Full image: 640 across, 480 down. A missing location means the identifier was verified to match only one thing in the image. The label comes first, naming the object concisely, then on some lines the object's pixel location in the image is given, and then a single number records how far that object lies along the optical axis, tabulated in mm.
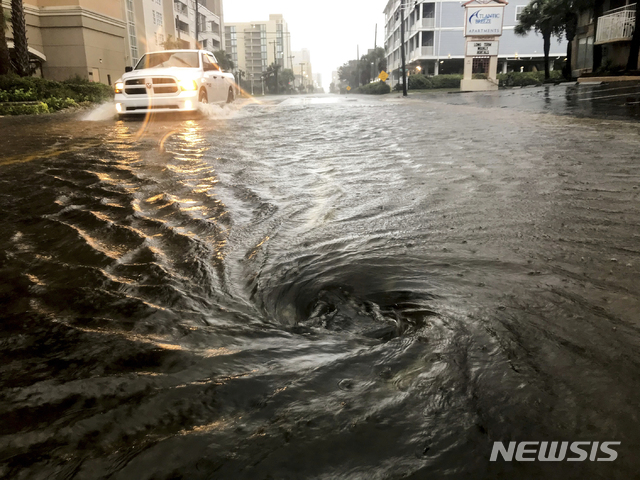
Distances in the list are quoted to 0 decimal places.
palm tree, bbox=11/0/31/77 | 22188
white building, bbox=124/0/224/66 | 45594
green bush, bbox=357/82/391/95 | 54462
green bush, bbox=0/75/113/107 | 17266
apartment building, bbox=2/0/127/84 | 30516
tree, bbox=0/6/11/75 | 19969
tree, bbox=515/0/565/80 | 30359
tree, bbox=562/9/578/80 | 31047
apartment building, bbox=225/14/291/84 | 163000
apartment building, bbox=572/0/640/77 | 25438
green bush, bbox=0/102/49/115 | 15438
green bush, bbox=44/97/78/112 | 17344
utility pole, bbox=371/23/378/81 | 80938
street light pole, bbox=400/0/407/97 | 35750
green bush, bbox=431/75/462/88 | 49031
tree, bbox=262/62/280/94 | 104812
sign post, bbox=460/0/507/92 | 35250
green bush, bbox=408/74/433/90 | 47812
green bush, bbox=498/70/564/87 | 46919
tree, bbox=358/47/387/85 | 80500
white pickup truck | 11766
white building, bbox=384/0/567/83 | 58844
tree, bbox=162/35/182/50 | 48041
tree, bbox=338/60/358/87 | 105150
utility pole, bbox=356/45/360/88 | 94219
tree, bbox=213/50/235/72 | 69000
